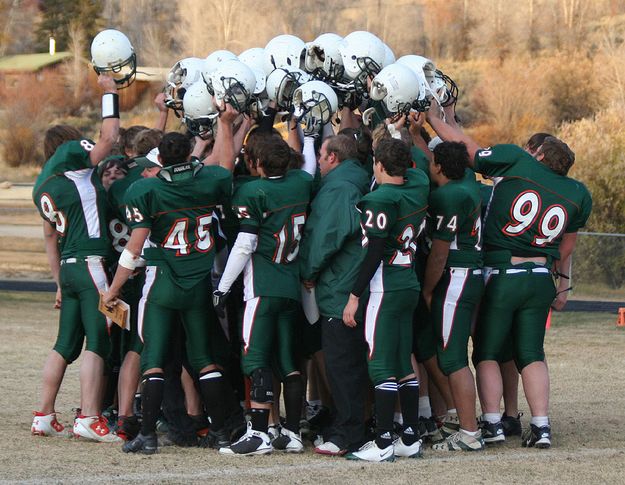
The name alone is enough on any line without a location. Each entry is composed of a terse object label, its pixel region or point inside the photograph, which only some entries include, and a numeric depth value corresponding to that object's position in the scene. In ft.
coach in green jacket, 44.70
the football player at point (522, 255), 47.39
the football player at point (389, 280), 42.96
